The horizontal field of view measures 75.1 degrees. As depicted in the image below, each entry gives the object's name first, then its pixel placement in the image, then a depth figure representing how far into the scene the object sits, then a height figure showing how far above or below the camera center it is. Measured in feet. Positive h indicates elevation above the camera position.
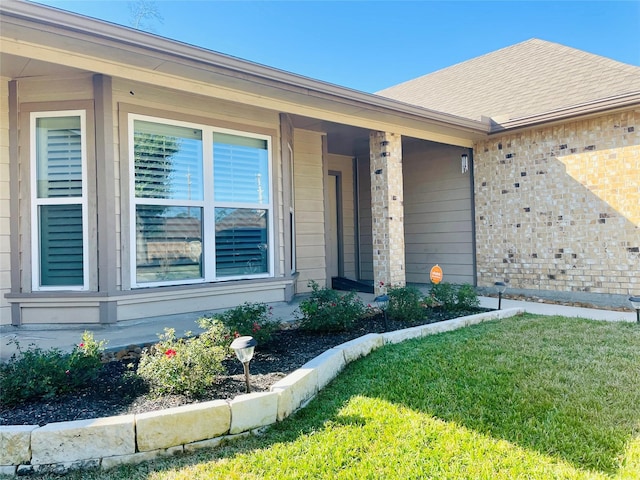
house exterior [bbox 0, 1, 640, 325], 15.16 +3.11
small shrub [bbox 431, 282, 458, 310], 19.03 -2.38
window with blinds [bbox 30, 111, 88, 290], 15.42 +1.86
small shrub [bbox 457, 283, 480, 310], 18.88 -2.53
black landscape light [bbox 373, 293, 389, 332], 15.33 -2.22
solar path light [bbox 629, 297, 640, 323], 16.11 -2.40
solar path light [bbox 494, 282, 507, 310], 19.17 -2.08
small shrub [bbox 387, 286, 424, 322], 16.92 -2.54
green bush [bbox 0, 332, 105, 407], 8.98 -2.78
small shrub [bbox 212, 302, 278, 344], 12.56 -2.34
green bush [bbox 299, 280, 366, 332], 14.58 -2.37
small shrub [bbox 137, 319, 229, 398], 9.25 -2.72
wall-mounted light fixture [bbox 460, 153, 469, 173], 26.48 +5.15
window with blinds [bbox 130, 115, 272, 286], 16.21 +1.87
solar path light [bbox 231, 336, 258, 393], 8.79 -2.12
